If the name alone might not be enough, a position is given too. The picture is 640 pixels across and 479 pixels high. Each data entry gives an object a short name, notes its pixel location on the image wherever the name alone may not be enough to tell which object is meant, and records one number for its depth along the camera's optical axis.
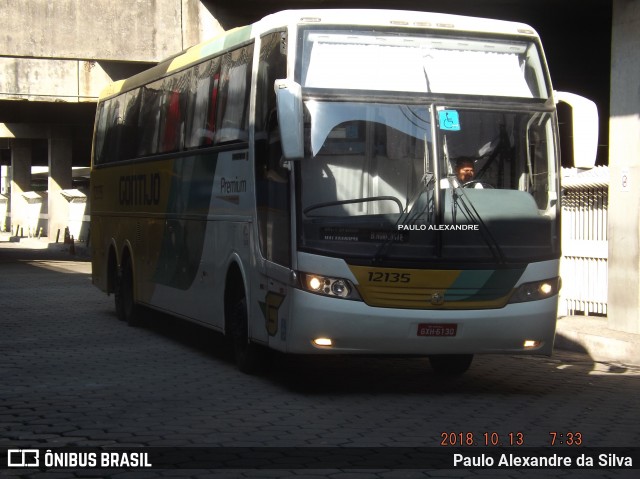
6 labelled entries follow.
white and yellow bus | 10.45
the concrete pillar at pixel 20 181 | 62.47
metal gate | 17.25
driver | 10.69
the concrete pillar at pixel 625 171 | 15.55
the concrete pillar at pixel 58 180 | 50.31
